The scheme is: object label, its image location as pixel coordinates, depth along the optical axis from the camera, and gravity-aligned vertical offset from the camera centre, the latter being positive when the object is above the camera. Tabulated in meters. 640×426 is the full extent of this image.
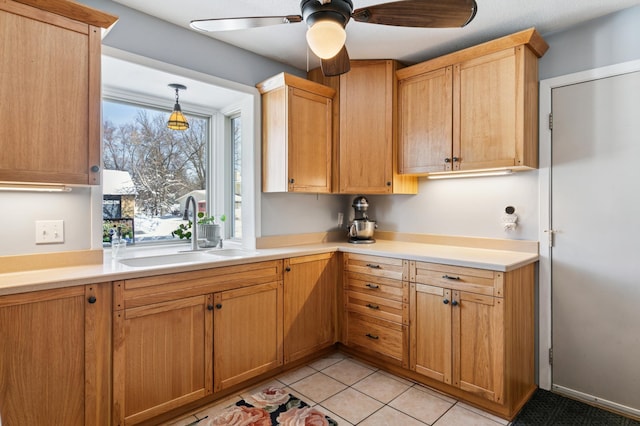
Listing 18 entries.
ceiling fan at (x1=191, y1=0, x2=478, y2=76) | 1.36 +0.81
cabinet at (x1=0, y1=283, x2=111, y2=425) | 1.51 -0.68
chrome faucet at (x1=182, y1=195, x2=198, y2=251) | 2.76 -0.12
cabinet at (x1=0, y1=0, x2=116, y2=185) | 1.62 +0.59
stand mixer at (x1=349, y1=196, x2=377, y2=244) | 3.12 -0.17
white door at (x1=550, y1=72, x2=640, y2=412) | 2.11 -0.18
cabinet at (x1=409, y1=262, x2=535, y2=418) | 2.06 -0.77
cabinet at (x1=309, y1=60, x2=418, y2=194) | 2.89 +0.69
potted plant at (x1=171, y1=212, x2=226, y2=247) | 2.90 -0.18
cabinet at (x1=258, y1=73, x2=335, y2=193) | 2.77 +0.64
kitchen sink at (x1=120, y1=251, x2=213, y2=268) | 2.37 -0.35
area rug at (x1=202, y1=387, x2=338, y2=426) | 2.03 -1.23
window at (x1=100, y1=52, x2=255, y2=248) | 2.56 +0.51
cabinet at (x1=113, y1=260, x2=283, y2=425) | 1.83 -0.74
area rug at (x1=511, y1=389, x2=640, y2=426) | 2.03 -1.23
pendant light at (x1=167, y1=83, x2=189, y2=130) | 2.85 +0.76
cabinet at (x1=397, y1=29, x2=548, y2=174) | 2.28 +0.75
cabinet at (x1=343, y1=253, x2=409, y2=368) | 2.51 -0.73
